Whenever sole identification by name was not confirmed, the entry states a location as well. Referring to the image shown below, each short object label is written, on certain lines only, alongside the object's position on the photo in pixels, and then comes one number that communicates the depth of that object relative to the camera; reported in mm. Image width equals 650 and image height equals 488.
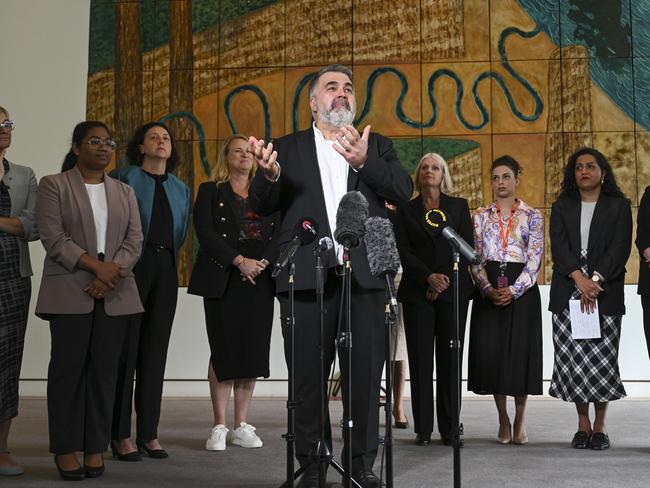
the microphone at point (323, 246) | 3043
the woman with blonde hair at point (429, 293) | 5066
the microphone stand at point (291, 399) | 3264
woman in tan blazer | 4035
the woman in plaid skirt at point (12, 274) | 4160
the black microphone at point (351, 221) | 2957
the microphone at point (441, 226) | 3199
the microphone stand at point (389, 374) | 2852
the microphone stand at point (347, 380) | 2932
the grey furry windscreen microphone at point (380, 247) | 2914
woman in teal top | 4547
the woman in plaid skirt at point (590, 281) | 4980
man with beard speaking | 3430
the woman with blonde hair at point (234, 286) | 4898
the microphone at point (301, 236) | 3033
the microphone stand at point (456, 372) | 3209
